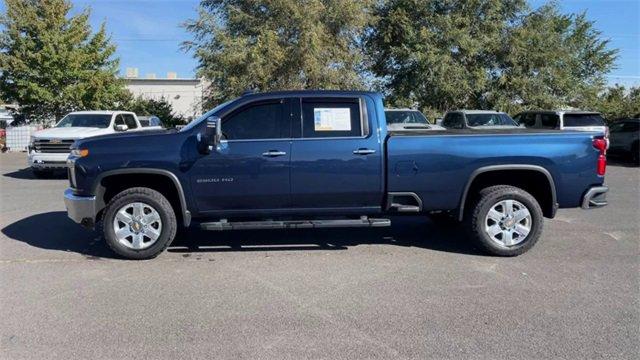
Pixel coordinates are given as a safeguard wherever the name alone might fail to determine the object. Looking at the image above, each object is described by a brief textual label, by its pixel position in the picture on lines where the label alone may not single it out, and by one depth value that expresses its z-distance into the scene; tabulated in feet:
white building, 167.84
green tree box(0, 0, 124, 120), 74.02
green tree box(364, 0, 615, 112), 77.77
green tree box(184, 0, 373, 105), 64.69
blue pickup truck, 19.90
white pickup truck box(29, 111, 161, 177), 44.75
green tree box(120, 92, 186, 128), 96.89
